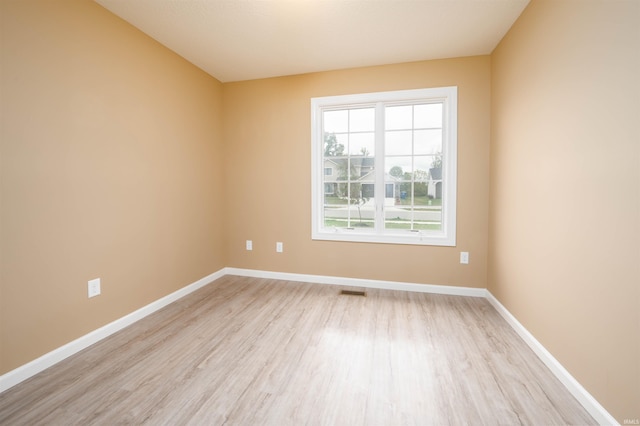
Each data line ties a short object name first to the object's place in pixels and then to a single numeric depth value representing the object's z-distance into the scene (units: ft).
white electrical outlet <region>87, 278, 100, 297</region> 6.86
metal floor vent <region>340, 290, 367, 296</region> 10.18
